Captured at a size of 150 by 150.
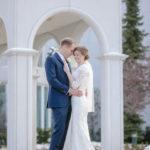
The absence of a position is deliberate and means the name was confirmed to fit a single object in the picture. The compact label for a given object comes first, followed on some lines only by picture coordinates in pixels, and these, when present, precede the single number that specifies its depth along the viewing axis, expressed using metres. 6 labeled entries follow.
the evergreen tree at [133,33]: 21.77
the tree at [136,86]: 20.89
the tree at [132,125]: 20.83
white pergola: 8.42
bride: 7.96
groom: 7.88
